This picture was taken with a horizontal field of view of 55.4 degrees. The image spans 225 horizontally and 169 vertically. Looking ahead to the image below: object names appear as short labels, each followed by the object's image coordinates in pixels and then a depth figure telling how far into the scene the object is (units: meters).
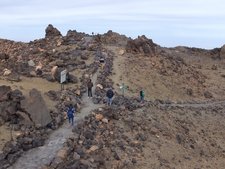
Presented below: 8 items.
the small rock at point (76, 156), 9.76
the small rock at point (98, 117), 11.98
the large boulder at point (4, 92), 11.13
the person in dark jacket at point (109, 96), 13.14
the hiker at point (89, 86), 13.80
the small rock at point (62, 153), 9.61
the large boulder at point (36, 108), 10.93
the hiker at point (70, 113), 11.29
